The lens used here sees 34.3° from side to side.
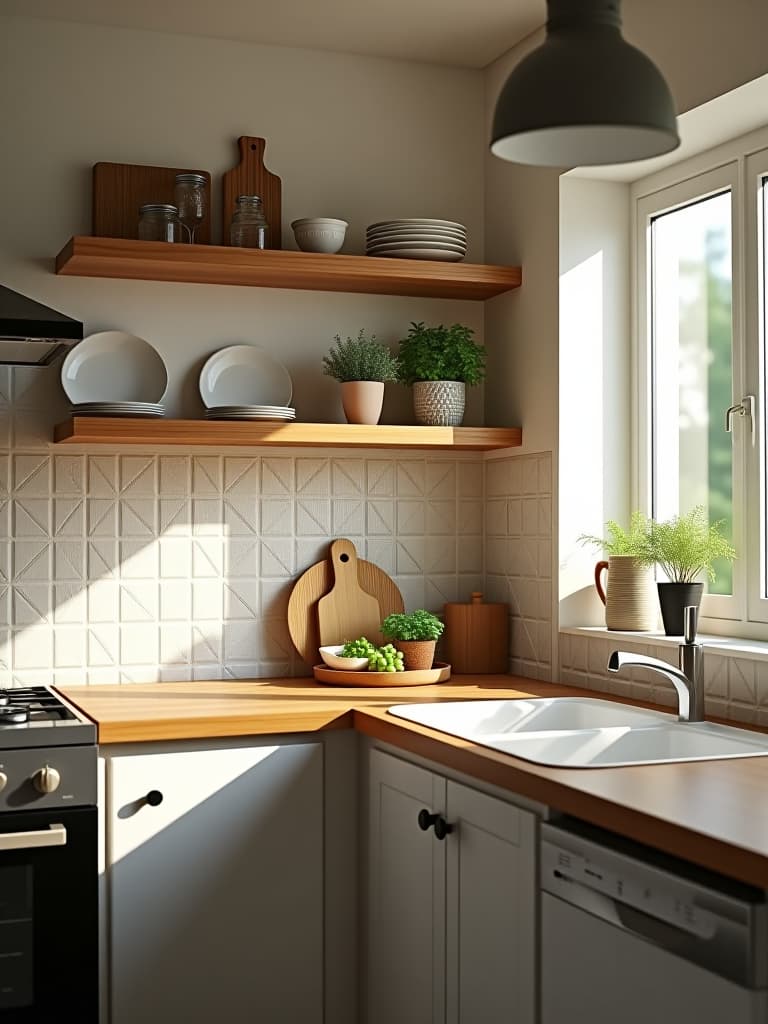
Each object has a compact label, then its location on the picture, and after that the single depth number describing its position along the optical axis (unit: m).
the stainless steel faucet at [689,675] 2.43
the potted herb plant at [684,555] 2.83
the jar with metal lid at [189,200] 3.17
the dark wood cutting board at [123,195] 3.16
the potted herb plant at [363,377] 3.25
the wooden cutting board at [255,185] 3.29
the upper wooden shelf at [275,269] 3.00
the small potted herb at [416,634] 3.23
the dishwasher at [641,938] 1.57
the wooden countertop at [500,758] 1.69
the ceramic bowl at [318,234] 3.21
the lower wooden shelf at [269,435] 2.95
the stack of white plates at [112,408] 2.96
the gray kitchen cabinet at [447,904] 2.12
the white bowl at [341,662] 3.18
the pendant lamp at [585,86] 1.60
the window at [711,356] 2.81
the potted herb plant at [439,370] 3.33
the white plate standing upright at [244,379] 3.27
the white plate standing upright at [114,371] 3.15
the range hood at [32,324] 2.71
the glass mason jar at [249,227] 3.17
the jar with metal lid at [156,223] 3.08
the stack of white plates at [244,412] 3.06
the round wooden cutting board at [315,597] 3.34
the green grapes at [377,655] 3.17
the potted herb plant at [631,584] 3.00
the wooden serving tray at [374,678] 3.15
